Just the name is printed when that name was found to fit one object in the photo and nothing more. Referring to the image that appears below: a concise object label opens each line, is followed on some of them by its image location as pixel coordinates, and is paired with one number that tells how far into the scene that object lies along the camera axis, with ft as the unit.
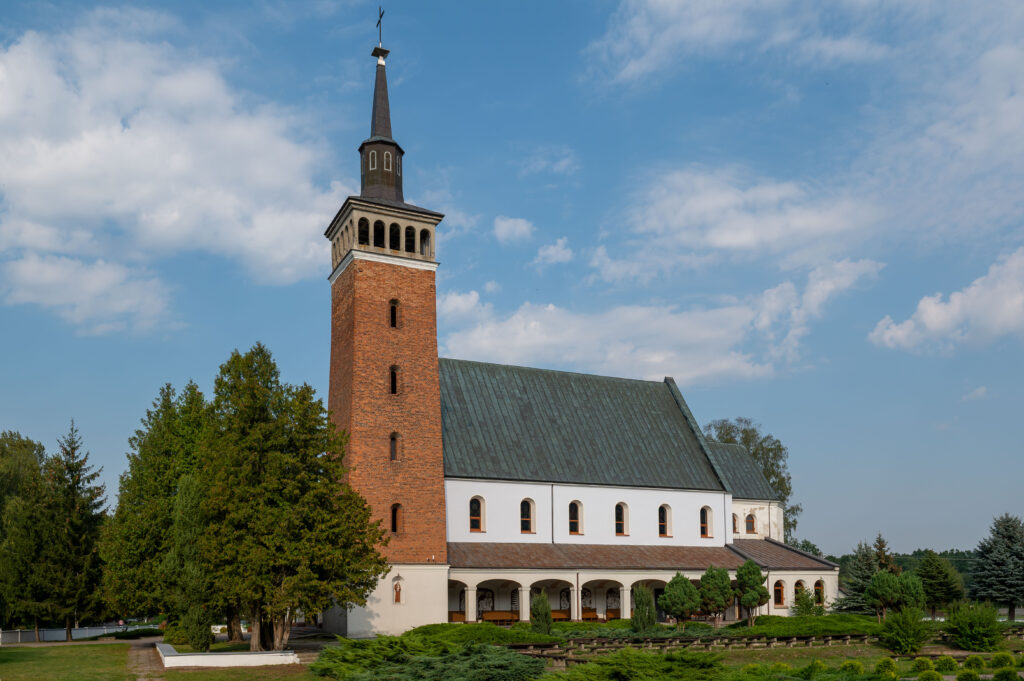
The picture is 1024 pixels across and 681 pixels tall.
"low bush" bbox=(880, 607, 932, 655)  92.43
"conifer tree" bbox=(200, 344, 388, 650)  86.84
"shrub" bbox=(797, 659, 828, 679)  59.88
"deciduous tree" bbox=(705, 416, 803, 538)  219.61
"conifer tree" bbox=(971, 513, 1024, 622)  148.15
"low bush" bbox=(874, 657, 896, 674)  67.19
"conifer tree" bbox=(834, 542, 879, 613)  140.46
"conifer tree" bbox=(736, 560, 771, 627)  120.98
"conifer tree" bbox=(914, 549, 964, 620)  141.49
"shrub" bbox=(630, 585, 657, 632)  101.76
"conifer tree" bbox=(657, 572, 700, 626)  110.52
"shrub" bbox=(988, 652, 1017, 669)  76.18
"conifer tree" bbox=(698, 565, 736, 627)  115.14
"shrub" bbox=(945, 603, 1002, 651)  96.48
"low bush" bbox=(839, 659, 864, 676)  67.77
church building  115.85
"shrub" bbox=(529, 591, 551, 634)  100.20
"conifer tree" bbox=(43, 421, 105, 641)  119.65
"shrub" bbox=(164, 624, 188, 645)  92.12
